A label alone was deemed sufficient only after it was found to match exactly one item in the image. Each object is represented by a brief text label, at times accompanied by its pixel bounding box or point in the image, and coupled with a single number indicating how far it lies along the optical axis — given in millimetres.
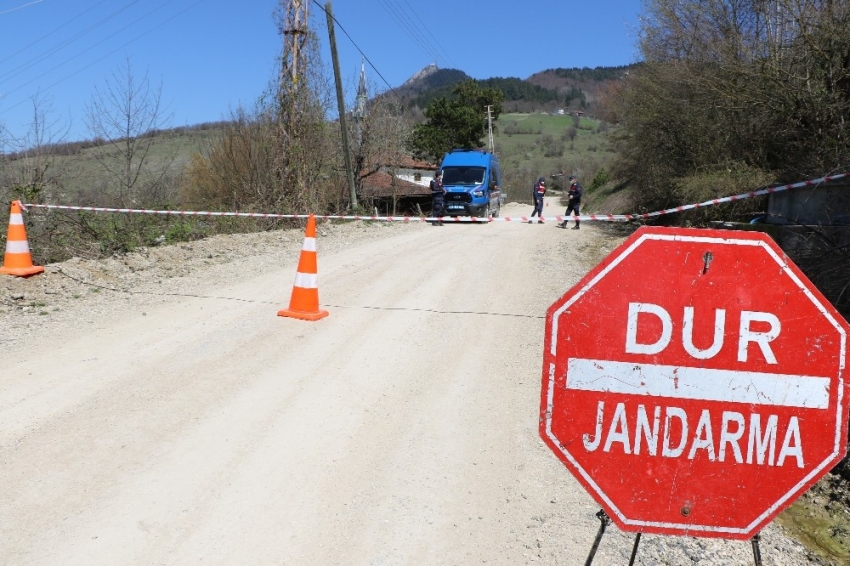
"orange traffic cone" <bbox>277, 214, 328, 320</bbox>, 8266
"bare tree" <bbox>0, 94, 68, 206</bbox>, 12617
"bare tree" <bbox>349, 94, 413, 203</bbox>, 27516
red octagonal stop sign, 2457
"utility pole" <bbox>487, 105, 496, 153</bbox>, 58969
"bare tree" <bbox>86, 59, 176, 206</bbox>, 15219
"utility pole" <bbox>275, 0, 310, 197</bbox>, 20781
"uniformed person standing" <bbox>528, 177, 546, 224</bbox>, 24392
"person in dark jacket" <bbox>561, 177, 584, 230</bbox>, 20652
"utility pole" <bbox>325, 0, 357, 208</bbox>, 22773
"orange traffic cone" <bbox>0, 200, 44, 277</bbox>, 9555
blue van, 24578
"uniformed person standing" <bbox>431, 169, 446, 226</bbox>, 24297
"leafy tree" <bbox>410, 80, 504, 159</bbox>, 57781
